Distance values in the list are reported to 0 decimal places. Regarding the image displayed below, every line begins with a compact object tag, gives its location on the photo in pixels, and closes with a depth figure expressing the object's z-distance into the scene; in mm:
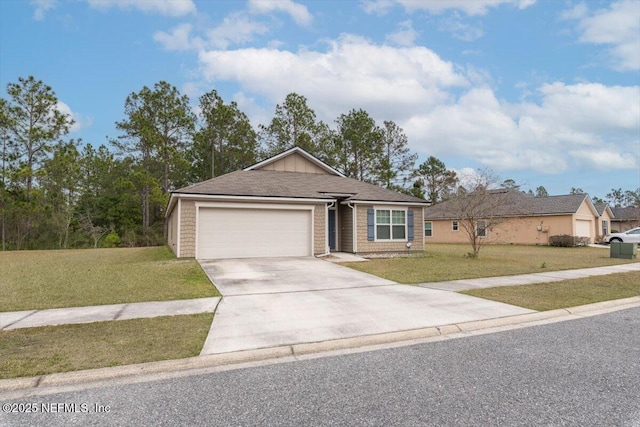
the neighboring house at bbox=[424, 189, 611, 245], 28364
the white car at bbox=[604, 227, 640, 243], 26484
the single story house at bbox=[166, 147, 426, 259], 14617
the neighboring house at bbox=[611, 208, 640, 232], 40056
